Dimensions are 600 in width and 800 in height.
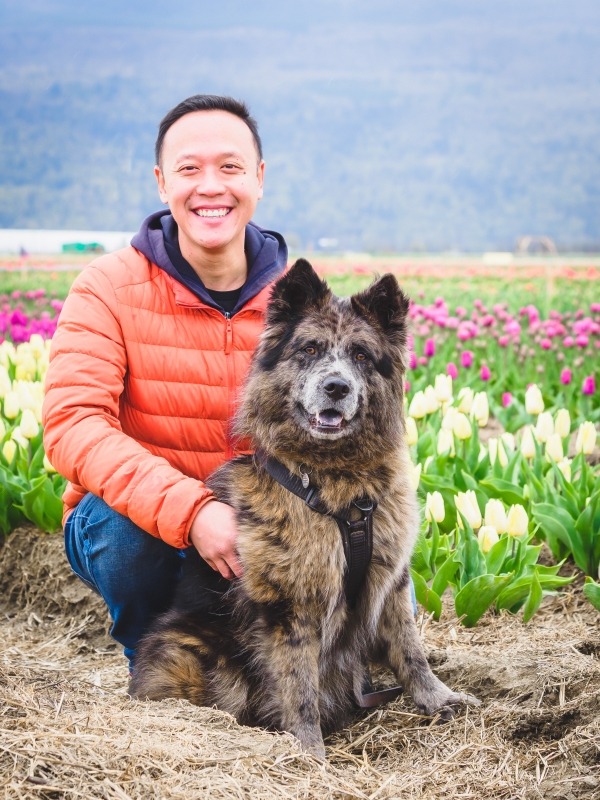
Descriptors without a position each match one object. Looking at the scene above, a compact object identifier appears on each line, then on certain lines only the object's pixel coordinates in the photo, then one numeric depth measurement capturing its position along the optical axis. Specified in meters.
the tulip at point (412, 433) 4.24
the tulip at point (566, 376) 6.07
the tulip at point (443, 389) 4.76
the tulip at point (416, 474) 3.61
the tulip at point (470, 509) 3.68
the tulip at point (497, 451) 4.53
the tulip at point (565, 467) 4.39
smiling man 3.03
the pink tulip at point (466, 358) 6.37
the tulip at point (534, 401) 4.70
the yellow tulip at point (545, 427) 4.39
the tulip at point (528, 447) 4.41
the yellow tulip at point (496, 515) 3.58
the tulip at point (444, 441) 4.38
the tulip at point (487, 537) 3.59
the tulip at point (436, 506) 3.75
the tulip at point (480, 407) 4.57
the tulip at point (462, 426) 4.40
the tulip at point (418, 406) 4.71
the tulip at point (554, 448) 4.25
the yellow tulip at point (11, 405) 4.78
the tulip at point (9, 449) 4.72
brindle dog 2.66
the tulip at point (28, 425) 4.46
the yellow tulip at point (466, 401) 4.68
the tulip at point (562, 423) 4.41
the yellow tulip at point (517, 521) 3.50
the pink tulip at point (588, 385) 5.96
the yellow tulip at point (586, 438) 4.31
